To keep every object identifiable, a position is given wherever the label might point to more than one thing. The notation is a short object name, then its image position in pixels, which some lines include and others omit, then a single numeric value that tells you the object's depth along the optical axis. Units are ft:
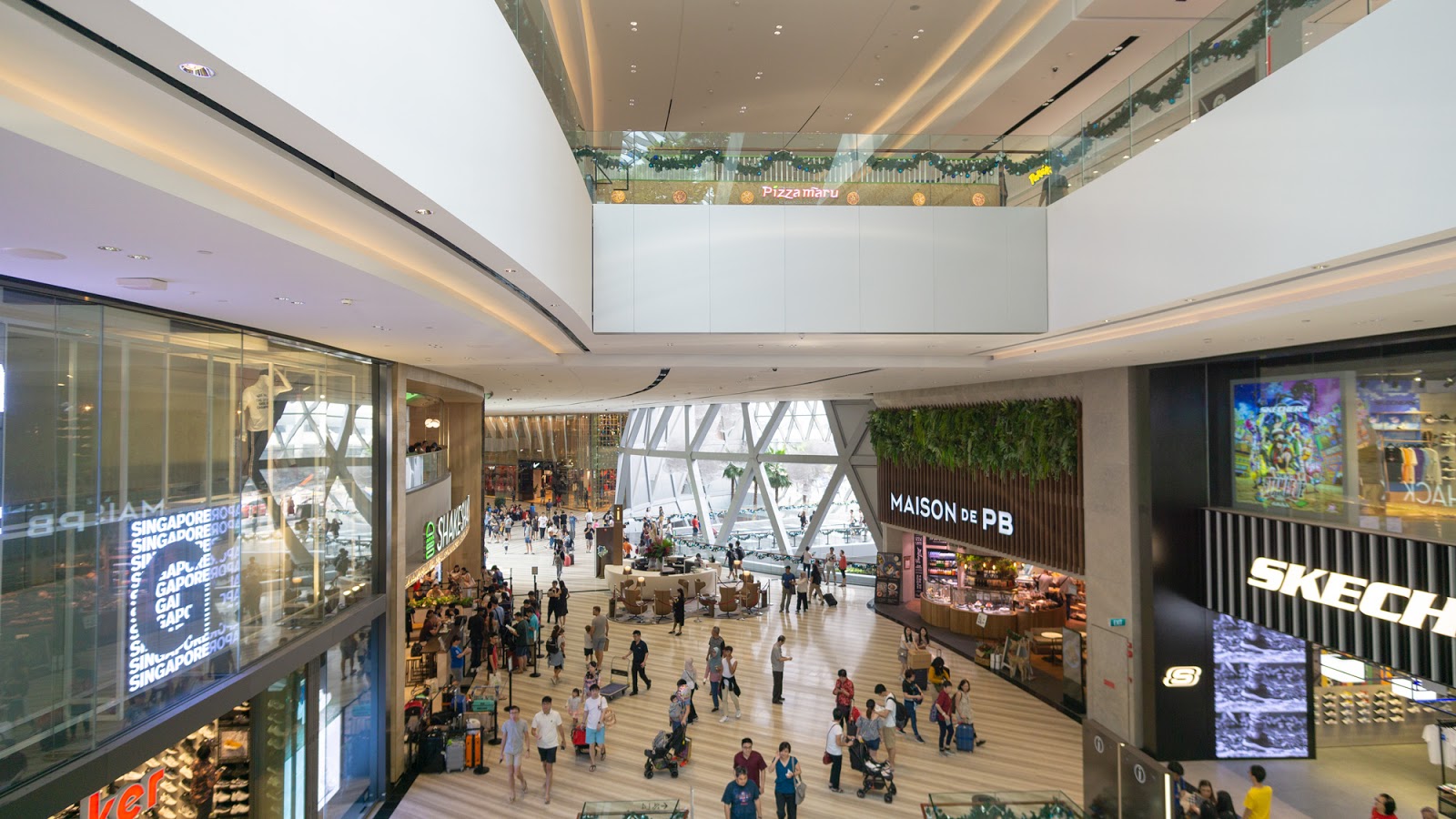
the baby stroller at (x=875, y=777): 31.78
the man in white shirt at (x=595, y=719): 34.65
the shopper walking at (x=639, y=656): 44.83
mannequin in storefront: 22.15
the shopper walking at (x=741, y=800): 26.32
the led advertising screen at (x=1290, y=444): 29.43
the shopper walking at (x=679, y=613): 58.13
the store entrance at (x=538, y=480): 156.04
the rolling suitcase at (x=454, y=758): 34.37
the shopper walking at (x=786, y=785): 28.30
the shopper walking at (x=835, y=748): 32.50
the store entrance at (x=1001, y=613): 44.70
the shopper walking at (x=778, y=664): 43.14
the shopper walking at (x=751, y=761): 27.84
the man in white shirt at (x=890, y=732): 33.53
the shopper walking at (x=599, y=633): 46.85
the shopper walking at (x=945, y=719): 36.65
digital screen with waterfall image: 35.70
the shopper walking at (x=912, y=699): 38.68
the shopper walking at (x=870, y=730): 32.94
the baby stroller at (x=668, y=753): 33.94
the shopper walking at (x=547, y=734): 31.65
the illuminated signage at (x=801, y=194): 30.71
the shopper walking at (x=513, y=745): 31.50
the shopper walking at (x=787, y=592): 65.00
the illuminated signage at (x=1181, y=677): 35.58
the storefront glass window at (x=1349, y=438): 25.34
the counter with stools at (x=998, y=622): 55.01
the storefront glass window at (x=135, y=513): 14.33
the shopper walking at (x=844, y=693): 36.19
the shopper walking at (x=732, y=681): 40.83
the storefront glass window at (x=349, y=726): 27.45
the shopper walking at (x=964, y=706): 36.76
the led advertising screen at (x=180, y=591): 17.15
